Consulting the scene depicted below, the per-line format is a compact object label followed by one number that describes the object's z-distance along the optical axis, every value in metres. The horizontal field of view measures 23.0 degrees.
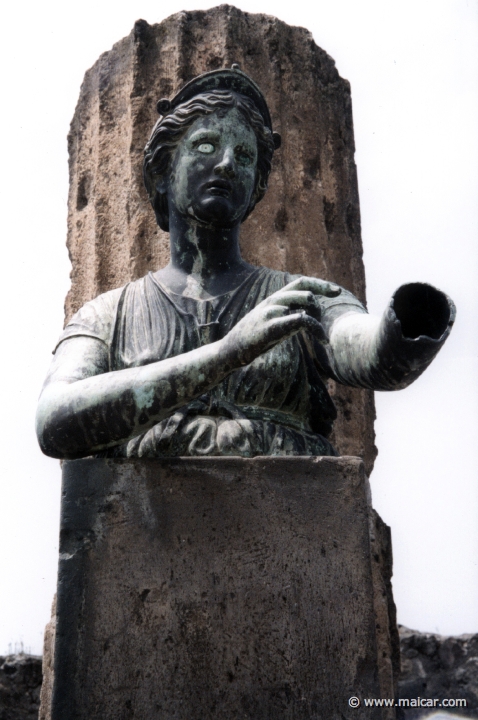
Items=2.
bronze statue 3.99
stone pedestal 3.87
